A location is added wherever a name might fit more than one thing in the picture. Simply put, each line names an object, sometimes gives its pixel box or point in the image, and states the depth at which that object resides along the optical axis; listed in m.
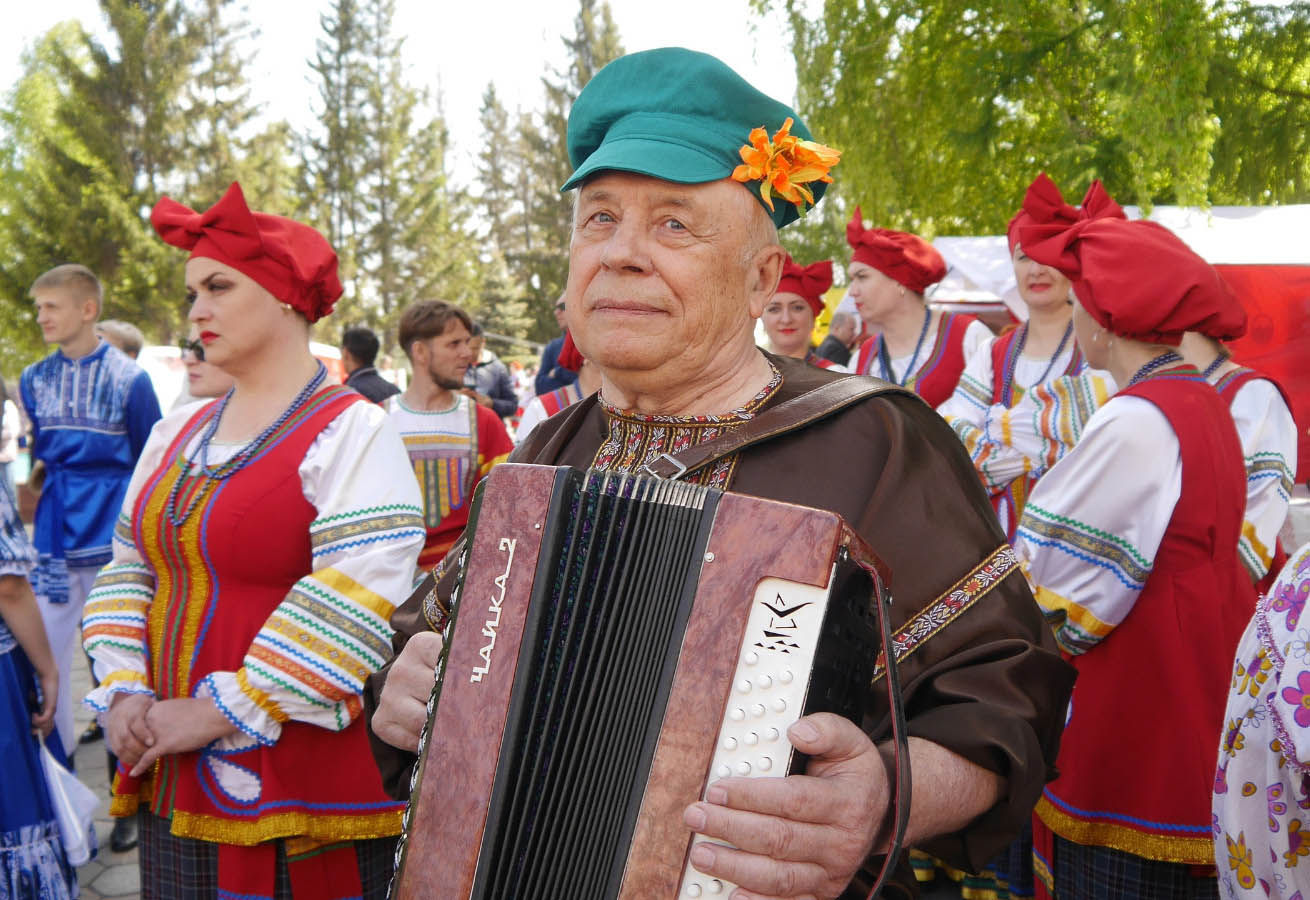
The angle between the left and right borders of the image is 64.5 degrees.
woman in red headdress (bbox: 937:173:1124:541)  3.98
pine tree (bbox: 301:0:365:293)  44.84
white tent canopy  7.52
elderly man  1.33
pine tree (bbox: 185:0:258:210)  33.19
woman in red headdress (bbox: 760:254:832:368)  6.08
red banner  7.45
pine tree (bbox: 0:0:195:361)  29.97
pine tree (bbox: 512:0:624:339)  49.00
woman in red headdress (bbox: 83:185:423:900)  2.56
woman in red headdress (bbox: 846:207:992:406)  5.45
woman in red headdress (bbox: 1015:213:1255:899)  2.78
